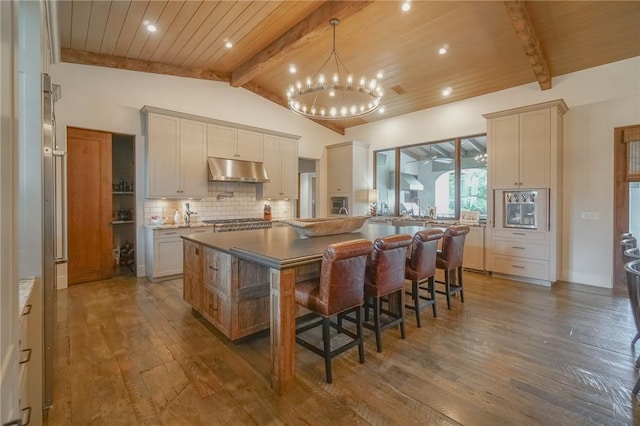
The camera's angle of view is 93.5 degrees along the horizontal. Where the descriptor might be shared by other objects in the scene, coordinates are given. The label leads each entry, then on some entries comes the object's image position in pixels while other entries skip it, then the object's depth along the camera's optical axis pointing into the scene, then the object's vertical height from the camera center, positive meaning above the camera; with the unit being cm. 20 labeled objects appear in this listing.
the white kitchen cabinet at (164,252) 469 -64
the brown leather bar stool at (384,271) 256 -53
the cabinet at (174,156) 483 +94
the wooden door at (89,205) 456 +12
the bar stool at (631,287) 221 -58
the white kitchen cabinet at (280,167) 629 +97
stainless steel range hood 538 +77
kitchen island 206 -59
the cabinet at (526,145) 454 +102
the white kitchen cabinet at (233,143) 548 +131
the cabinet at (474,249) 529 -71
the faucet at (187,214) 528 -4
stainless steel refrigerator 173 -14
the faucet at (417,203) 694 +14
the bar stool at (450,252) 349 -49
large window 593 +69
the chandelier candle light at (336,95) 353 +152
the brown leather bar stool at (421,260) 305 -52
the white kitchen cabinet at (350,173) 726 +93
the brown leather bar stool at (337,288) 214 -58
